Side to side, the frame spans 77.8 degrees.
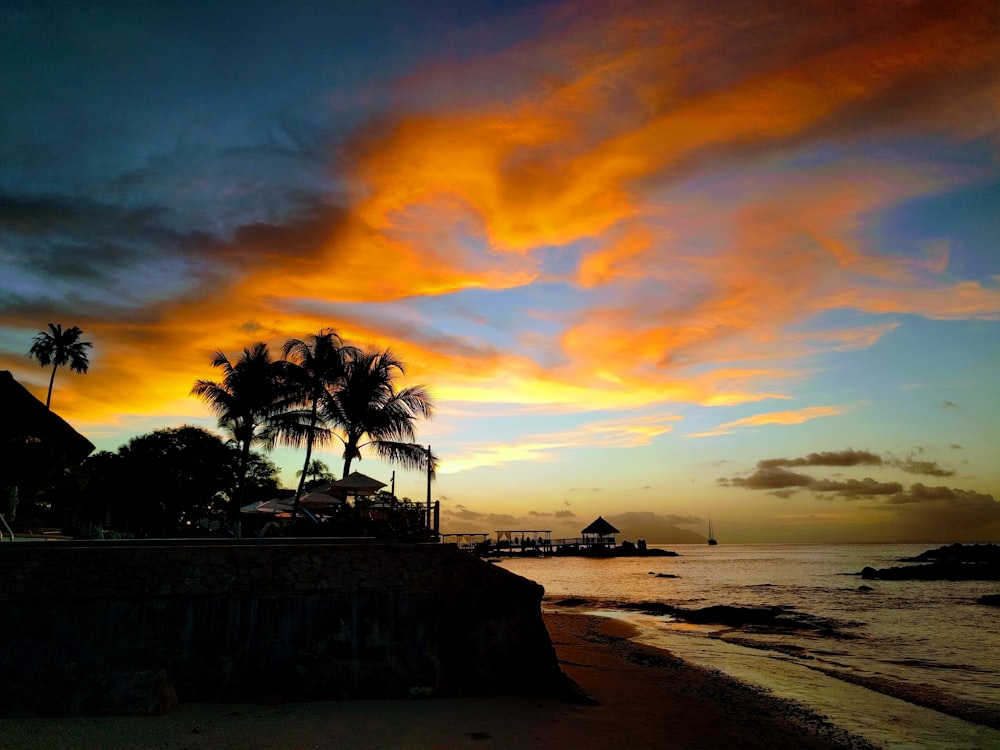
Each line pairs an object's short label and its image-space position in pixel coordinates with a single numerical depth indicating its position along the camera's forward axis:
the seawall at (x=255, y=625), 10.81
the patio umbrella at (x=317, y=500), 24.00
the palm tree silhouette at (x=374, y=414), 28.95
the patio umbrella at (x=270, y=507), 27.08
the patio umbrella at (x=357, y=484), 21.28
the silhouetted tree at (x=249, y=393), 32.84
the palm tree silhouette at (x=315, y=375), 30.38
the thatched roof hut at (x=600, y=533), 120.62
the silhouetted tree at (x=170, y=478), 44.53
